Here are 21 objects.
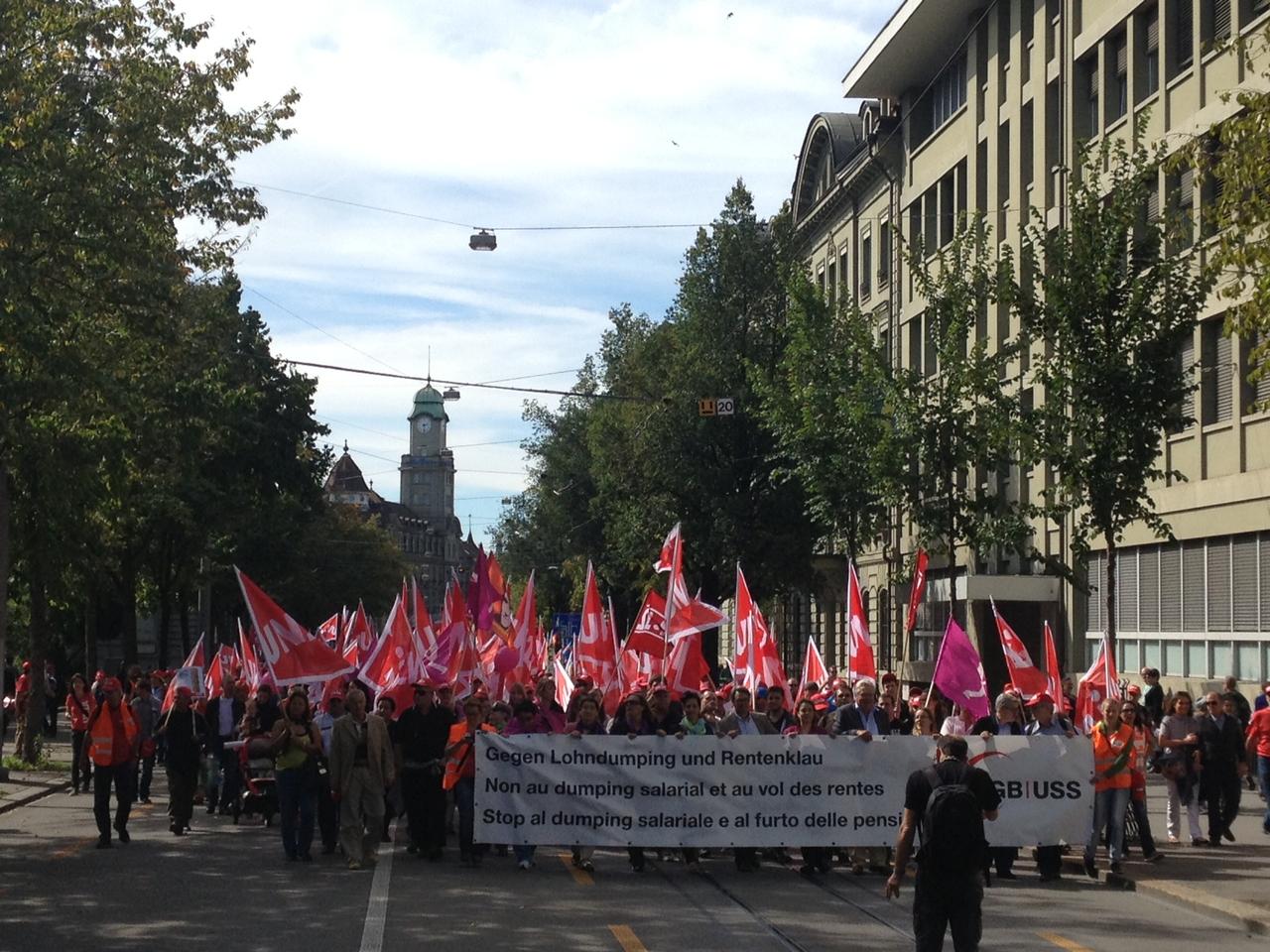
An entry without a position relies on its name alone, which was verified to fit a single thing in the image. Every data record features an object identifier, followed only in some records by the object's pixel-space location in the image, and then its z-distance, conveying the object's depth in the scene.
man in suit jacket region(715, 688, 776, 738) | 16.77
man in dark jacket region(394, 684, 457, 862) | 17.02
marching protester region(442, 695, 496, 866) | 16.58
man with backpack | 9.16
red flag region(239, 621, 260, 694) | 27.03
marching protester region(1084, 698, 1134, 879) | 15.99
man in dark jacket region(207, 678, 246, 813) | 22.47
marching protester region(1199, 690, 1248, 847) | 18.67
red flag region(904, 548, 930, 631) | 26.81
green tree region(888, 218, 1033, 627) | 28.47
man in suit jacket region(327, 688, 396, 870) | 16.70
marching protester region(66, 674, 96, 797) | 24.30
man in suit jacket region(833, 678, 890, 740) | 16.64
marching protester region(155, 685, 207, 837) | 19.92
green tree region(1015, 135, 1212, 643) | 23.69
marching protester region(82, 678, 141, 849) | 18.25
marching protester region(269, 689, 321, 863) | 17.09
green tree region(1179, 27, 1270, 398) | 13.80
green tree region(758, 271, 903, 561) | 30.41
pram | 20.31
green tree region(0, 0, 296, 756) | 18.64
